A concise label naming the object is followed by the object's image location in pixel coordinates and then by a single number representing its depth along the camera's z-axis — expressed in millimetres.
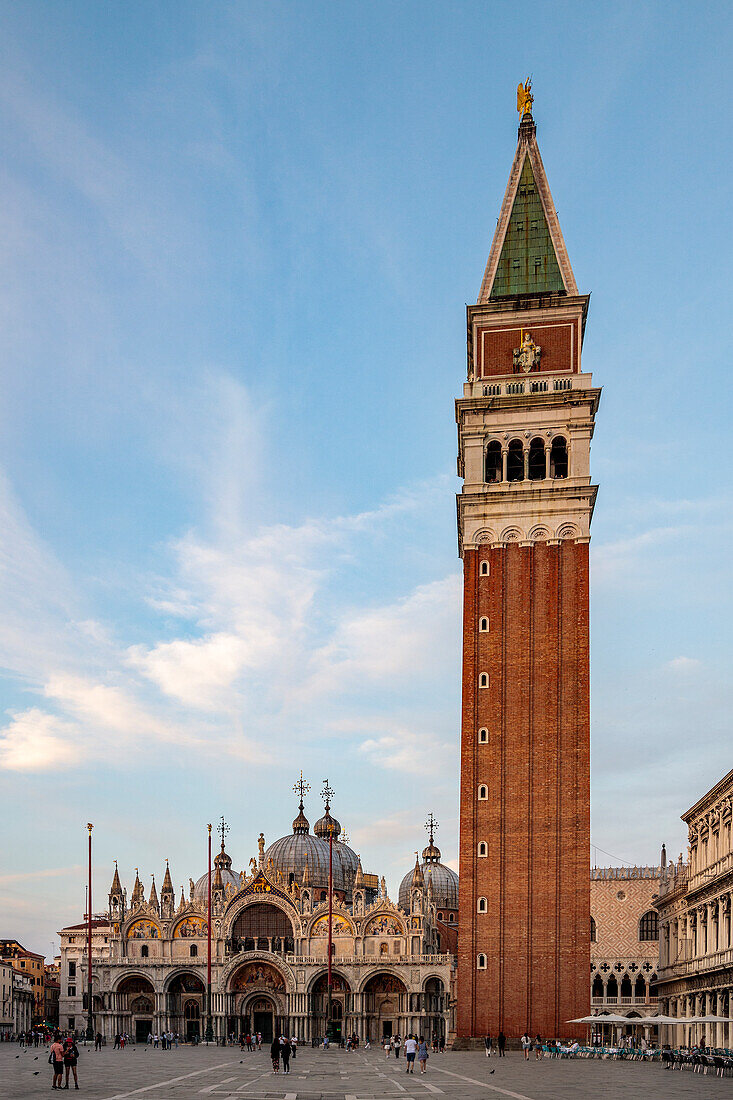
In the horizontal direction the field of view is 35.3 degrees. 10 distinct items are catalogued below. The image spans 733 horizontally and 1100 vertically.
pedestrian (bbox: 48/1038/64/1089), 28594
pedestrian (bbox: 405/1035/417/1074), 38781
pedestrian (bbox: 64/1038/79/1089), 29234
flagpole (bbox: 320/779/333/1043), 73850
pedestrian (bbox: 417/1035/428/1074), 38562
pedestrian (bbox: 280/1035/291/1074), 40531
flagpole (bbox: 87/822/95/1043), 77125
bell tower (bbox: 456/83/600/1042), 57344
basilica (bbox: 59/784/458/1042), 78562
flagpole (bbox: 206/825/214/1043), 75050
